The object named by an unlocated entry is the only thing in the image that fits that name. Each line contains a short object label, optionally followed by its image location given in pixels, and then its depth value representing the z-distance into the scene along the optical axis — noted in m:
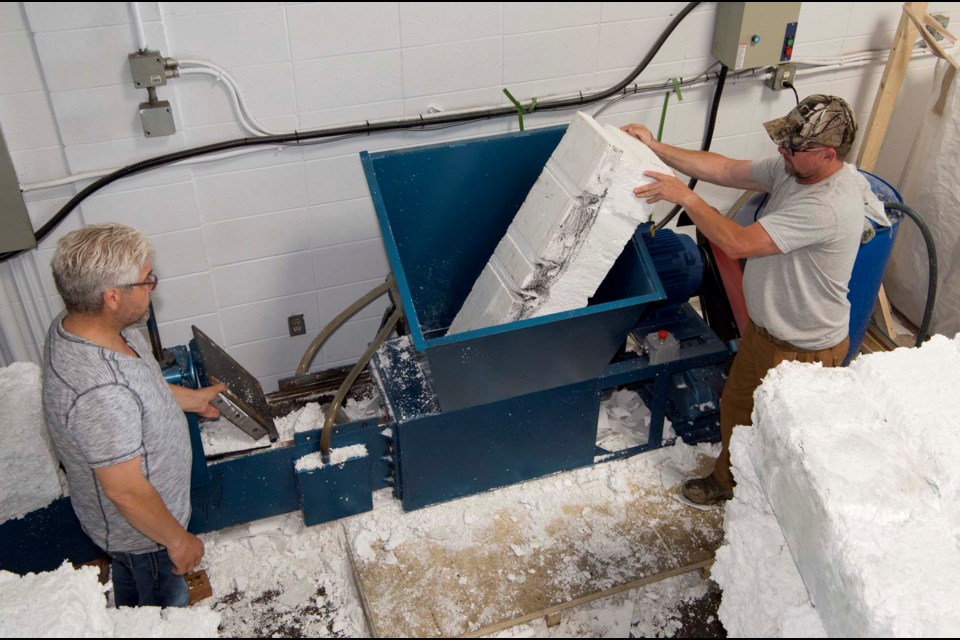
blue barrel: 2.85
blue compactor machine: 2.54
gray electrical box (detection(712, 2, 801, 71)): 3.16
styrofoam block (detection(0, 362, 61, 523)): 2.45
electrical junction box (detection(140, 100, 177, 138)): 2.67
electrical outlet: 3.35
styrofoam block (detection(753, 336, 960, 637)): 1.61
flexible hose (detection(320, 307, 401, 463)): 2.70
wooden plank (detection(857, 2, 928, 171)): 3.36
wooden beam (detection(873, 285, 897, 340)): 3.62
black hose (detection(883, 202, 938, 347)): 2.92
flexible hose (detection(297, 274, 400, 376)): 2.99
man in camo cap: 2.41
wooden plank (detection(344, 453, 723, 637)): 2.66
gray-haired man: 1.90
